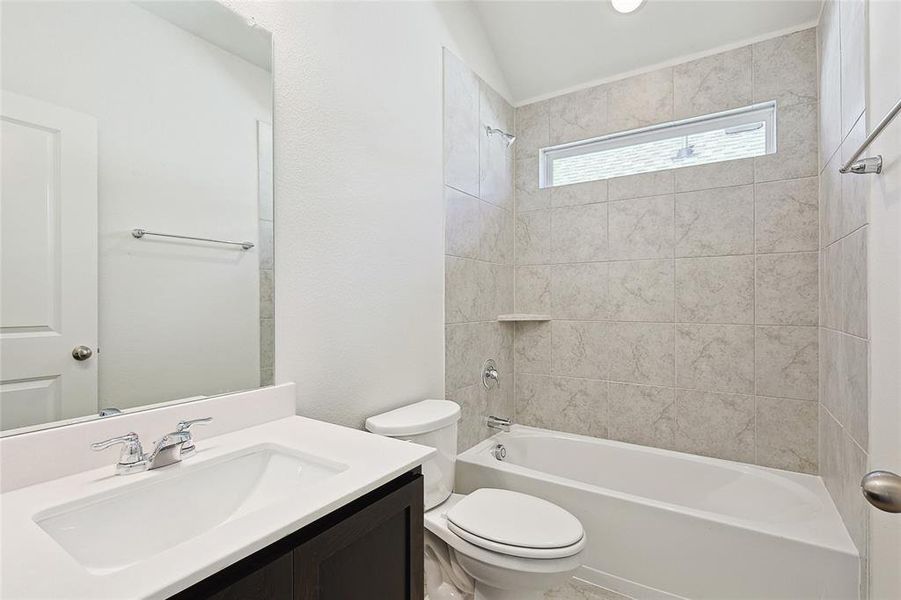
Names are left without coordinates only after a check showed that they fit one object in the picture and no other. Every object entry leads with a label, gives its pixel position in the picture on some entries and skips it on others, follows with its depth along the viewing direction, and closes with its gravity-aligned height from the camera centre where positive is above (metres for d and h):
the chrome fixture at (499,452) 2.30 -0.82
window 2.18 +0.83
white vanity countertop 0.52 -0.35
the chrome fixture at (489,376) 2.40 -0.43
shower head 2.49 +0.97
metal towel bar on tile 1.09 +0.35
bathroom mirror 0.84 +0.21
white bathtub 1.47 -0.90
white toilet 1.36 -0.77
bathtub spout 2.37 -0.69
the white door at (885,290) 0.99 +0.02
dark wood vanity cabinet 0.63 -0.44
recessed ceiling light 2.07 +1.41
